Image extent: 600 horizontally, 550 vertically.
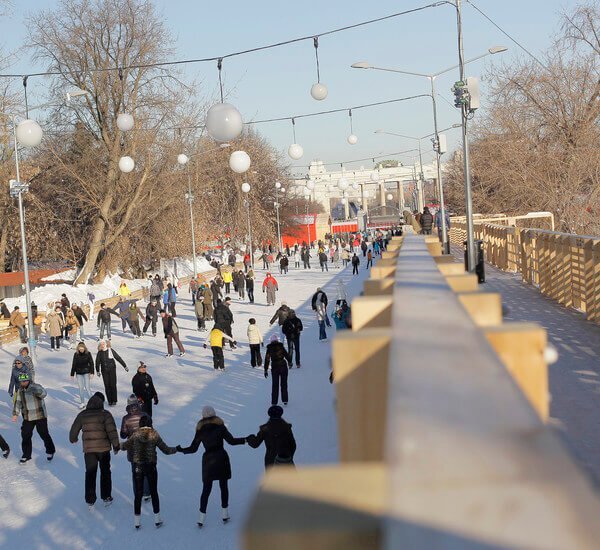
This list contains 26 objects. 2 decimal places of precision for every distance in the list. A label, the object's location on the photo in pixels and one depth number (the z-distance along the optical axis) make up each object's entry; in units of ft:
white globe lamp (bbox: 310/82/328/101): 69.56
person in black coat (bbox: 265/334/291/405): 50.11
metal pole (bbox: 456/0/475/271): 63.72
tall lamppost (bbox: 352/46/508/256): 85.60
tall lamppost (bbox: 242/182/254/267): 152.46
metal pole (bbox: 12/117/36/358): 75.91
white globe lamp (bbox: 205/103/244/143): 46.06
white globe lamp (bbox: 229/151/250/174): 63.61
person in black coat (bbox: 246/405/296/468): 30.55
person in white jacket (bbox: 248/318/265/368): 65.05
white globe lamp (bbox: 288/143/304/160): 97.81
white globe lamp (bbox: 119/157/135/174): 102.73
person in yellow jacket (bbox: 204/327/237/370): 64.34
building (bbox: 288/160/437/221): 422.41
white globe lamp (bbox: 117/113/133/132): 79.51
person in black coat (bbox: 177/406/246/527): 30.89
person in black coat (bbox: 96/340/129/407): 53.88
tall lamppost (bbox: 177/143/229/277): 144.15
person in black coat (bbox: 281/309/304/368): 63.57
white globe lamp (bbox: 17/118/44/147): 66.85
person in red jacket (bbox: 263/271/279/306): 109.70
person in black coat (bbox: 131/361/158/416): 46.32
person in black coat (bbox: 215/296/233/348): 69.04
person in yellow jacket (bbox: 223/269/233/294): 130.62
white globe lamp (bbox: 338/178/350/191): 183.48
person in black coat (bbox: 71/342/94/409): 54.80
